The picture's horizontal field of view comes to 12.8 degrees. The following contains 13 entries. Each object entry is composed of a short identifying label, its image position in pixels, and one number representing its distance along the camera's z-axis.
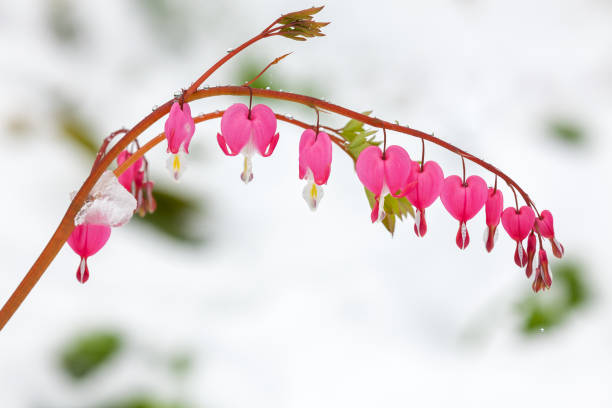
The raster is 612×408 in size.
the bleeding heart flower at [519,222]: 1.06
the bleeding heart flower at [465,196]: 1.05
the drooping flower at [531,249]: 1.05
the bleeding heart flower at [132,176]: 1.10
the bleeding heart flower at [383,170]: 1.04
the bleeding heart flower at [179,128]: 1.02
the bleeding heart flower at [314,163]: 1.04
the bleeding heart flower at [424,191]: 1.05
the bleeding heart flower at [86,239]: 1.05
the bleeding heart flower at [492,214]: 1.06
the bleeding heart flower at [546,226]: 1.05
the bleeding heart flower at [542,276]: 1.04
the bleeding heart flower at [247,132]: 1.03
